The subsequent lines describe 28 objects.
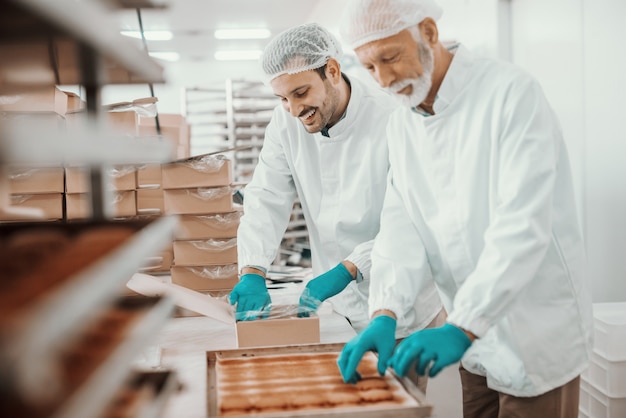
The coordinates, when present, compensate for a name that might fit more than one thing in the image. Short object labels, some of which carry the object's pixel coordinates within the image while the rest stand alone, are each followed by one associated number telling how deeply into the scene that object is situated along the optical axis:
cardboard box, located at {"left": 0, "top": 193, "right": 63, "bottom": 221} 2.69
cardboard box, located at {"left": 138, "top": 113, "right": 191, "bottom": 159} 3.79
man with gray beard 1.21
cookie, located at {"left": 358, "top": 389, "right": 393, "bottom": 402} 1.17
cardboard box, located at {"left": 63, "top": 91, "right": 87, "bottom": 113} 2.74
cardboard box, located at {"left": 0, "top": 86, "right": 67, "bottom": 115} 2.12
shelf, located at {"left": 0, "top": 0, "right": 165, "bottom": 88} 0.50
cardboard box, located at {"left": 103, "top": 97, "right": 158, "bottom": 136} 2.66
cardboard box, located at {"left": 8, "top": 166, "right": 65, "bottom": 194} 2.64
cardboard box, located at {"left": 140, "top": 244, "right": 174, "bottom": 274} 3.00
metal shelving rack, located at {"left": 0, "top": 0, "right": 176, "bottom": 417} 0.41
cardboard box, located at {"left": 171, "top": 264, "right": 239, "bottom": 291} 2.52
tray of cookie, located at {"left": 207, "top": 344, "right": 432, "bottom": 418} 1.09
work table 1.31
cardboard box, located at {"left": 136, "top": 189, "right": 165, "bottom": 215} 3.09
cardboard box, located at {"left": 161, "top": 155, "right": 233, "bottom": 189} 2.58
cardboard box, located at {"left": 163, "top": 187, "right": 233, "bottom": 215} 2.59
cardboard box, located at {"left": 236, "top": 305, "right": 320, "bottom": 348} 1.67
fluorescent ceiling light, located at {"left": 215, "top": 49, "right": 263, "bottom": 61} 9.24
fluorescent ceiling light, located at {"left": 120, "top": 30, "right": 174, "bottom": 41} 7.73
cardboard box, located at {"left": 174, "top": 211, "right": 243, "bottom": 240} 2.58
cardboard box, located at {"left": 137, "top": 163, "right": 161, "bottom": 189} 3.03
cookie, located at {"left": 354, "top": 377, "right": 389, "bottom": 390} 1.24
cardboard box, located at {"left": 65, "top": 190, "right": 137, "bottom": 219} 2.72
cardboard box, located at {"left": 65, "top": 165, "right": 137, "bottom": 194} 2.71
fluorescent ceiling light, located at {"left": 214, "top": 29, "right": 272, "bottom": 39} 7.93
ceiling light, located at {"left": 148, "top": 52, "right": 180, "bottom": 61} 9.30
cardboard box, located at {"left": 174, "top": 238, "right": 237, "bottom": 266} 2.52
